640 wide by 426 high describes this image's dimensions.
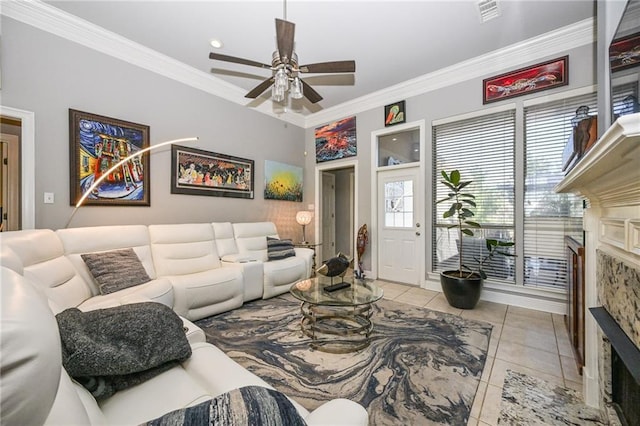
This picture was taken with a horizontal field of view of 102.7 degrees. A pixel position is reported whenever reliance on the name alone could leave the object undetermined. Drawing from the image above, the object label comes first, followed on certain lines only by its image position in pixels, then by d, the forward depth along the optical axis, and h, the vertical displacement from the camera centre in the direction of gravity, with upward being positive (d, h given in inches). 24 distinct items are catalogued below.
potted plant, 113.6 -30.0
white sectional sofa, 14.1 -20.4
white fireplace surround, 31.1 +1.8
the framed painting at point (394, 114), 156.8 +61.6
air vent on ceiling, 93.8 +77.1
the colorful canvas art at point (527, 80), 112.3 +61.7
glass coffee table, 83.0 -39.0
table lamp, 187.4 -3.3
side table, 184.2 -23.8
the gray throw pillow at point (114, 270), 87.4 -20.4
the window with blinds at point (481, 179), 125.6 +17.1
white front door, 153.6 -8.9
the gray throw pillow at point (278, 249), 145.3 -21.2
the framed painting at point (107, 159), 106.7 +24.0
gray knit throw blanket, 34.3 -20.0
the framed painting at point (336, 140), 182.2 +53.9
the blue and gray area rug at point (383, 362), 60.3 -44.5
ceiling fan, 81.3 +50.2
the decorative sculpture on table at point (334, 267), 95.1 -20.5
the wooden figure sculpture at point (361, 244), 173.3 -21.5
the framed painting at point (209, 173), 138.6 +23.3
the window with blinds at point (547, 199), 110.7 +6.0
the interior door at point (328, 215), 235.6 -2.5
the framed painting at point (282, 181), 181.0 +23.2
